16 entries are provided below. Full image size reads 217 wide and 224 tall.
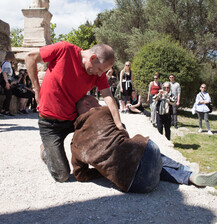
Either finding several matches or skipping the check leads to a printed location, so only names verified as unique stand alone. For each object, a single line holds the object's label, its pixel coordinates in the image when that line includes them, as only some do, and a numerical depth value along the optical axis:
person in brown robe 2.68
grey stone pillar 9.73
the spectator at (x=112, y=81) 10.66
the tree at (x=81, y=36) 34.34
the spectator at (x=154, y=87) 8.94
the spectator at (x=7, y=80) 7.84
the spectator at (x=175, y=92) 9.57
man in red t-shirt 2.85
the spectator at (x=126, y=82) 9.68
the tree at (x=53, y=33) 34.49
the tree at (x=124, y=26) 23.72
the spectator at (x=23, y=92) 8.75
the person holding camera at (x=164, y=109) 6.27
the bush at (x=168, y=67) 13.45
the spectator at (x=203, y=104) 8.79
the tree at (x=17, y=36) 38.12
